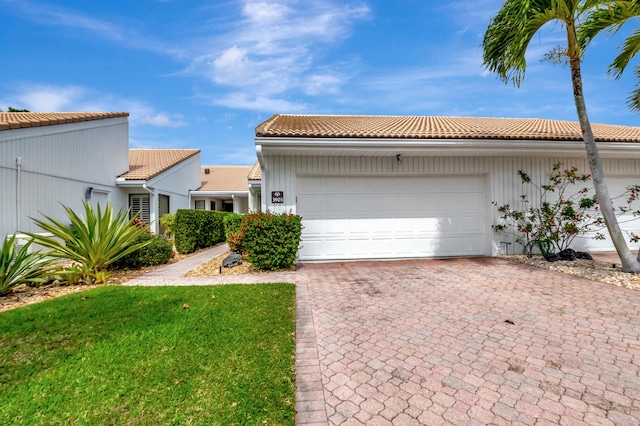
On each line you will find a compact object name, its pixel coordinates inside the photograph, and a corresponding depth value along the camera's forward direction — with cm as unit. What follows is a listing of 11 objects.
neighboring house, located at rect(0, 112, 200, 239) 818
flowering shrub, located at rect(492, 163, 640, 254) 809
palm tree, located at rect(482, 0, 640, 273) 581
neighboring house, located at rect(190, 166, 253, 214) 2127
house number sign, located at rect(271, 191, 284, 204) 792
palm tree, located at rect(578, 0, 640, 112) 573
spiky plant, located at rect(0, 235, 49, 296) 525
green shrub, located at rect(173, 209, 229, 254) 1044
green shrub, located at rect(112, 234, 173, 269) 762
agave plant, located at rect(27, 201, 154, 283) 609
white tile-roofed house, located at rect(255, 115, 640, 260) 784
